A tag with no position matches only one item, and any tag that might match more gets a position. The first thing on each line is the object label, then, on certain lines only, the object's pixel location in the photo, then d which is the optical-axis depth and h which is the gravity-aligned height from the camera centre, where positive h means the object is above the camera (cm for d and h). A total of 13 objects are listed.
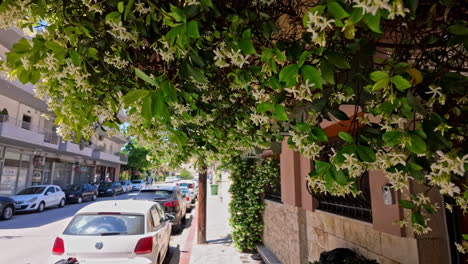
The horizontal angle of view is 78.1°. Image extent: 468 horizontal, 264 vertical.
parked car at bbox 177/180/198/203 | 2432 -45
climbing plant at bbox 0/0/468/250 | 128 +70
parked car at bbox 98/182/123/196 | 2814 -69
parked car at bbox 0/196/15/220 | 1332 -125
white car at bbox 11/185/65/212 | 1536 -97
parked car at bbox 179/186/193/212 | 1899 -105
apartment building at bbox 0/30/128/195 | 1856 +273
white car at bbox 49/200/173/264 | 502 -101
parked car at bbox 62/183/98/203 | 2133 -91
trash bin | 3203 -88
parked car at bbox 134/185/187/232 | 1141 -68
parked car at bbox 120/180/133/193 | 3335 -61
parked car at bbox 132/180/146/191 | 3894 -43
